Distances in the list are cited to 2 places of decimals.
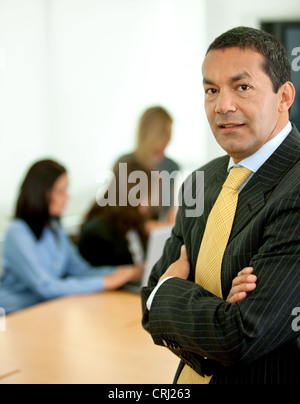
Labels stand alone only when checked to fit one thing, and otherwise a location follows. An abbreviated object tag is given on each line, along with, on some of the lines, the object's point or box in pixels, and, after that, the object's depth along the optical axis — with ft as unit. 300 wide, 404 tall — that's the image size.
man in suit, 3.50
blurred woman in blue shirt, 9.10
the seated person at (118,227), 10.36
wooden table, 6.05
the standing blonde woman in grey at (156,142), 13.42
